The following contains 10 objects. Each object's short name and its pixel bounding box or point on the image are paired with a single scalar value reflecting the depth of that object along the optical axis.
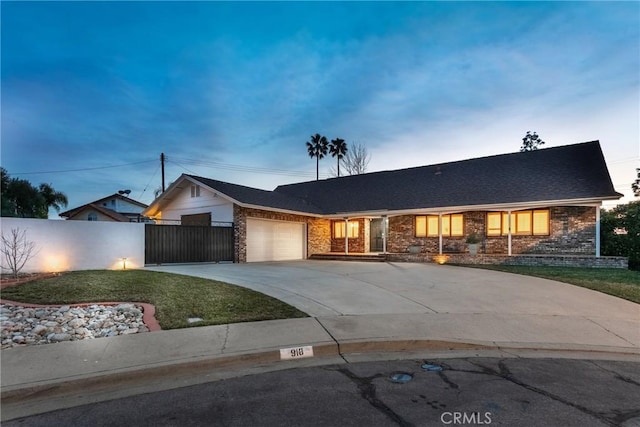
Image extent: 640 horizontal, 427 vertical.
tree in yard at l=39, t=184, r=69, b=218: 31.04
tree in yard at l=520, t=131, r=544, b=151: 36.56
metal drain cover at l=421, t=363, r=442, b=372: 4.23
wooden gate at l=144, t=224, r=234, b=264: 14.15
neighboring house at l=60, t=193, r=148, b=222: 34.47
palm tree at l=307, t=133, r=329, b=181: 41.22
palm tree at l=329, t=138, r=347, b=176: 40.59
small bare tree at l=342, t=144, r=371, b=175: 38.81
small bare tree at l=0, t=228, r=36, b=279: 10.08
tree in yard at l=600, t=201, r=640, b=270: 14.42
